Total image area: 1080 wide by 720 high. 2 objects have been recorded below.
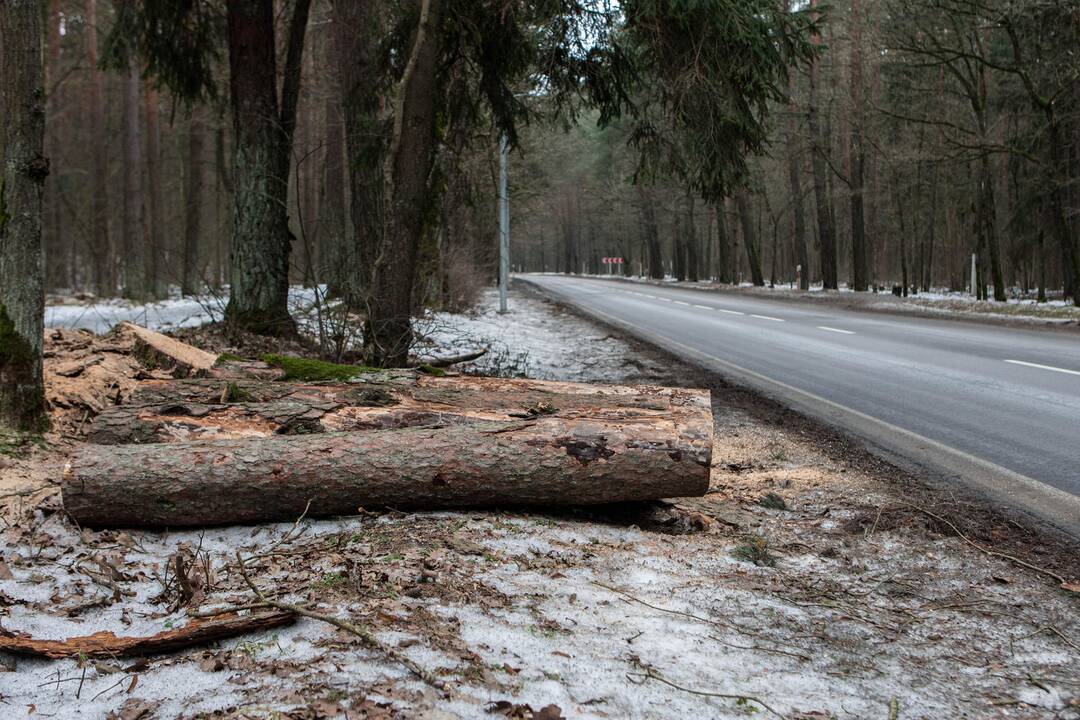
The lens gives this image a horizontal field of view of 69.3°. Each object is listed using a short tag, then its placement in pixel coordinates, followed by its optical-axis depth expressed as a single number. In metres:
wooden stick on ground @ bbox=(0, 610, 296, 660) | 2.81
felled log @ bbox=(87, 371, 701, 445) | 4.73
